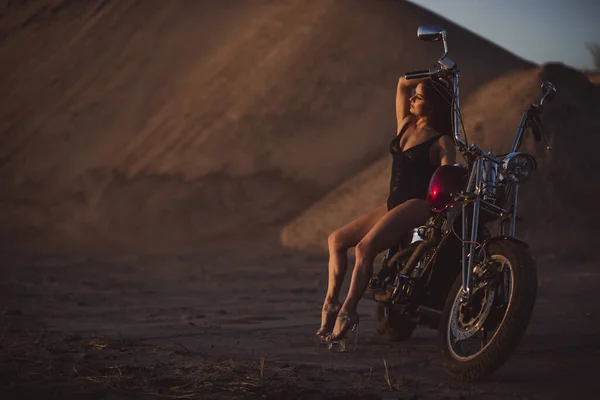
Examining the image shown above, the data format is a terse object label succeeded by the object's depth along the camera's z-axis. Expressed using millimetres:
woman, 5547
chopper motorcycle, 4379
